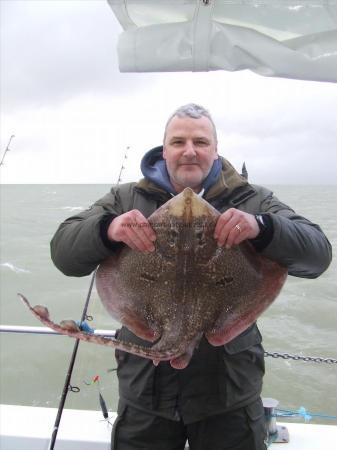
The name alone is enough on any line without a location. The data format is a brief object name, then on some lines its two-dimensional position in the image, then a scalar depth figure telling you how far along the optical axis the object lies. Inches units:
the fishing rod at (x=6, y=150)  197.7
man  90.7
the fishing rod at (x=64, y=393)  115.0
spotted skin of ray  78.2
